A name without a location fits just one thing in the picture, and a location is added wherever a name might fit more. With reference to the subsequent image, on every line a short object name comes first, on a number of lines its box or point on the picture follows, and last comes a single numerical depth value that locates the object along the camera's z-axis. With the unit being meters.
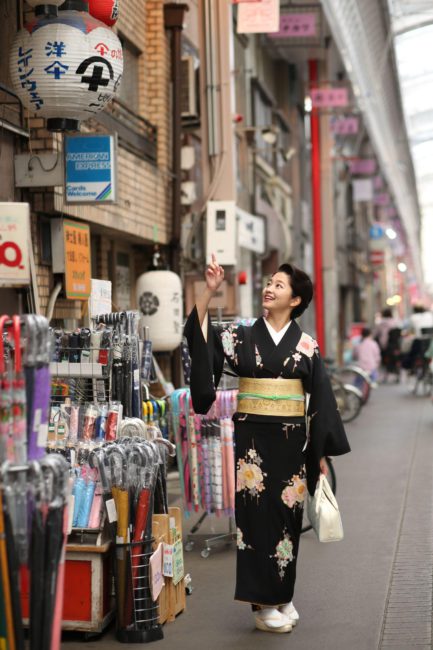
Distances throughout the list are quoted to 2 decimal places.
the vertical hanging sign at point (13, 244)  7.86
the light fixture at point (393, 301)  62.12
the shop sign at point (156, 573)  6.11
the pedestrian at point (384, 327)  31.22
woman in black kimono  6.30
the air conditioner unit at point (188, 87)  15.12
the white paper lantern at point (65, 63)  8.20
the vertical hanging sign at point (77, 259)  10.39
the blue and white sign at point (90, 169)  9.41
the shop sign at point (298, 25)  20.05
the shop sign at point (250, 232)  17.50
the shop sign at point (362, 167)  40.34
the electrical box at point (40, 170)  9.45
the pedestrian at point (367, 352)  24.55
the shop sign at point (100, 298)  7.62
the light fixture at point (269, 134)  19.22
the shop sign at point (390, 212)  65.19
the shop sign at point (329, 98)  23.00
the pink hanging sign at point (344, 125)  28.52
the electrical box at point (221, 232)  12.58
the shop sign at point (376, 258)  57.25
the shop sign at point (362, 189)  38.44
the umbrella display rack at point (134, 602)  6.09
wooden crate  6.38
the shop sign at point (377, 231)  54.31
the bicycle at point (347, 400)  18.52
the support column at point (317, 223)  22.81
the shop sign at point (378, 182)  47.09
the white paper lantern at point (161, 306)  13.05
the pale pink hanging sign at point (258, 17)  13.73
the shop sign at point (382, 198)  51.55
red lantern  8.71
